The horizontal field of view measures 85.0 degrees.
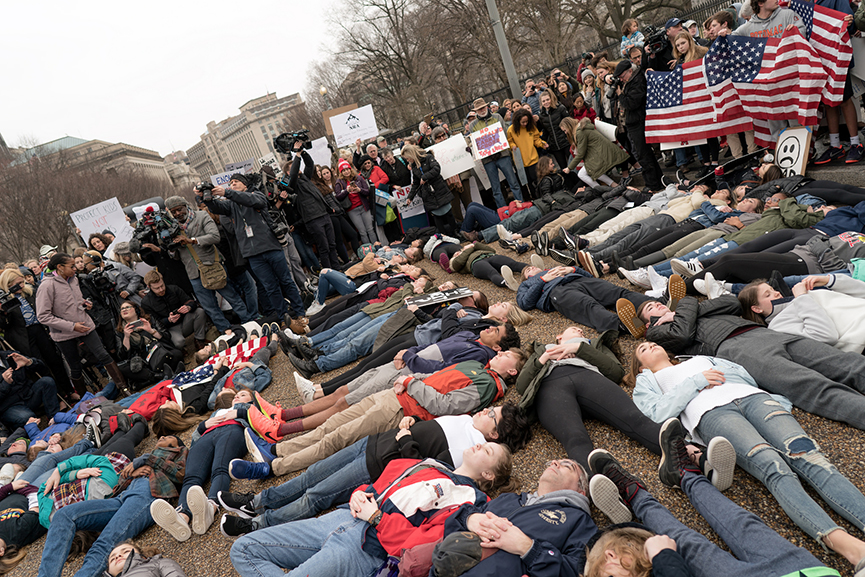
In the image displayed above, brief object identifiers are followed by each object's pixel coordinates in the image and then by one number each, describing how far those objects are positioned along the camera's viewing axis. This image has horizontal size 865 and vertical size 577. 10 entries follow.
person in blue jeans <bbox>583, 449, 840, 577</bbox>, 2.03
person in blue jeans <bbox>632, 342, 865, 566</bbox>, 2.27
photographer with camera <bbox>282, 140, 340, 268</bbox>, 9.06
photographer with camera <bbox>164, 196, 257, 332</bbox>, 7.67
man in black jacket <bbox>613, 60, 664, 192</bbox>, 8.20
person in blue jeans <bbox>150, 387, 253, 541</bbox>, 3.86
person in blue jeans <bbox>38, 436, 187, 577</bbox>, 3.93
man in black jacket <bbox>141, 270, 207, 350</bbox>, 7.83
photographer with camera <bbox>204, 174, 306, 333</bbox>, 7.50
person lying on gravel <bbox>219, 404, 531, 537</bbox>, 3.50
